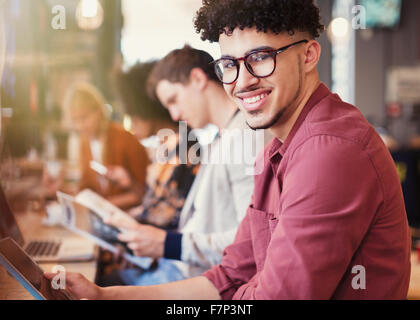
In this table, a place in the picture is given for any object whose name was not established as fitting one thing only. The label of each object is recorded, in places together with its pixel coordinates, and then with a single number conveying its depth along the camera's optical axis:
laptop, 1.14
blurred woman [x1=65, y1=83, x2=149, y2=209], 2.45
